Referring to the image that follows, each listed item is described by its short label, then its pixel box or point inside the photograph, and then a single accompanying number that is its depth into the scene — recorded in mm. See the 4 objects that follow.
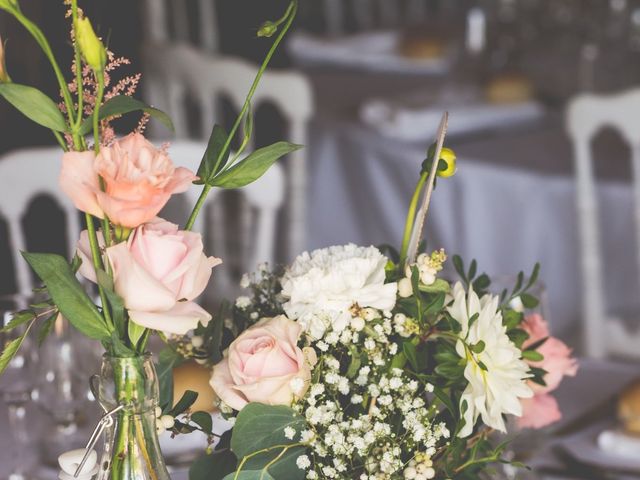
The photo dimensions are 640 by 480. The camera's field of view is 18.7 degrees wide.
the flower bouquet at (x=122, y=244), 1097
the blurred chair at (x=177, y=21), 3787
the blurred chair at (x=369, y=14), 5441
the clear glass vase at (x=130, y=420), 1147
